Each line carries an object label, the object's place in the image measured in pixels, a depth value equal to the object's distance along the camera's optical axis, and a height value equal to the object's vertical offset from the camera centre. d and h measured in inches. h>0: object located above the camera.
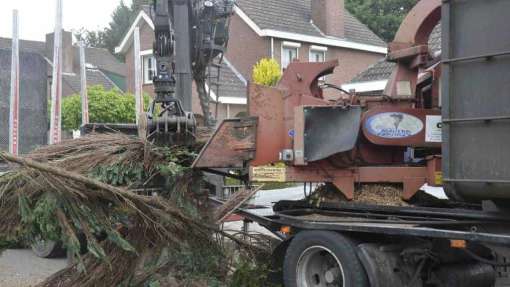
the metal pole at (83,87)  577.6 +52.9
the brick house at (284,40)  1042.1 +176.7
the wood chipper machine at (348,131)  234.2 +4.8
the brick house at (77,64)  1555.1 +230.2
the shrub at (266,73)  844.0 +92.8
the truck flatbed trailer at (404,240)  204.4 -32.7
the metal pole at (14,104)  476.7 +31.2
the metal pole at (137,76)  573.3 +62.7
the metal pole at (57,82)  523.8 +51.9
